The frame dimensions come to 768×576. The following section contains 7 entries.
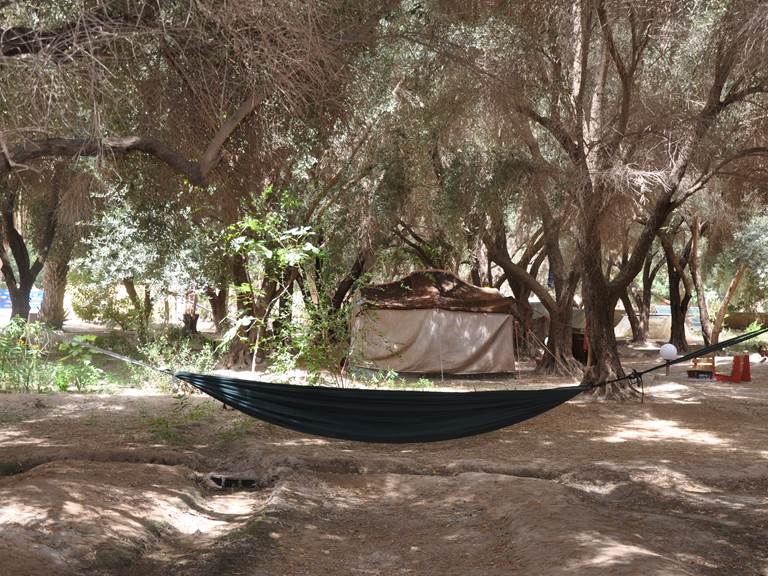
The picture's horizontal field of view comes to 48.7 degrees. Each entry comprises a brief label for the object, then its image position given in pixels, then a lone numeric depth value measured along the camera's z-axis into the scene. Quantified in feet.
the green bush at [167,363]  31.53
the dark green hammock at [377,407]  19.40
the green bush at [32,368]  29.68
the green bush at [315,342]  24.93
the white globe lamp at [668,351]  32.37
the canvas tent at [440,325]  43.27
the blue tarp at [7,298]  105.93
